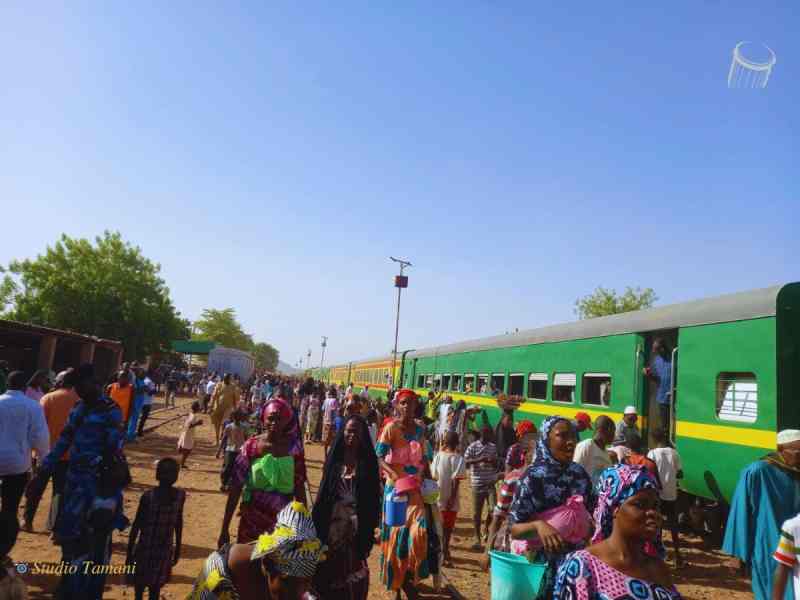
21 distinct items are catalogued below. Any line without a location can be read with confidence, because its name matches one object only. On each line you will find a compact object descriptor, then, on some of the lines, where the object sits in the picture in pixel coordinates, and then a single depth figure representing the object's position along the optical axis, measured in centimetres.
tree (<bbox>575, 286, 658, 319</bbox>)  4212
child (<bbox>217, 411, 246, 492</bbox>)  916
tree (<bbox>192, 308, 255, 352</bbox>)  8619
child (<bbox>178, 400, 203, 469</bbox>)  1041
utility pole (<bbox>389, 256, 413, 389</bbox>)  3541
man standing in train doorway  848
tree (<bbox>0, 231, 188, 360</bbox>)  3312
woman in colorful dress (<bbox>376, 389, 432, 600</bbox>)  477
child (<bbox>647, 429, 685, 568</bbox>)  697
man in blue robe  378
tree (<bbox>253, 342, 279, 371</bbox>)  13881
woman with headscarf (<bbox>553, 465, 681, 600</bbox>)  206
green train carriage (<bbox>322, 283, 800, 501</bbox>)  639
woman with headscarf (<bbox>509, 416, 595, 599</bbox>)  331
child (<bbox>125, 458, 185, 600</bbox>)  405
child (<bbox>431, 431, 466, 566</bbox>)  667
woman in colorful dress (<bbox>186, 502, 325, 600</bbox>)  237
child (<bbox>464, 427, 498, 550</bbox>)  724
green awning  4069
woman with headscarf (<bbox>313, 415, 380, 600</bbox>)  357
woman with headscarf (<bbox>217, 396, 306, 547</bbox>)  377
